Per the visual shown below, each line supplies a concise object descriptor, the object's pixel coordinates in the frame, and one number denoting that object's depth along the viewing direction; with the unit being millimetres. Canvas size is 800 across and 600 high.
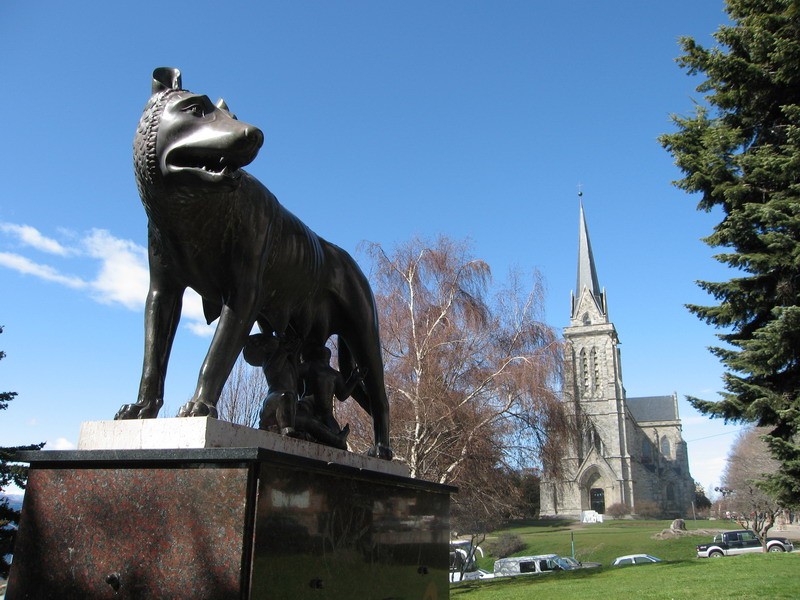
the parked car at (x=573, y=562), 27184
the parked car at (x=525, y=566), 24000
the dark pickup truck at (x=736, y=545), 30364
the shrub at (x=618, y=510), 70500
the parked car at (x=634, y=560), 26688
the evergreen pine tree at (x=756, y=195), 11820
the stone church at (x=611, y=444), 73875
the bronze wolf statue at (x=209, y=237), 2875
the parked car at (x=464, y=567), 24422
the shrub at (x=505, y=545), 38719
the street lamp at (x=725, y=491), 46750
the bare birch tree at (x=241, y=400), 20859
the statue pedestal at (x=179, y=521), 2391
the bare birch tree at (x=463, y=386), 19109
